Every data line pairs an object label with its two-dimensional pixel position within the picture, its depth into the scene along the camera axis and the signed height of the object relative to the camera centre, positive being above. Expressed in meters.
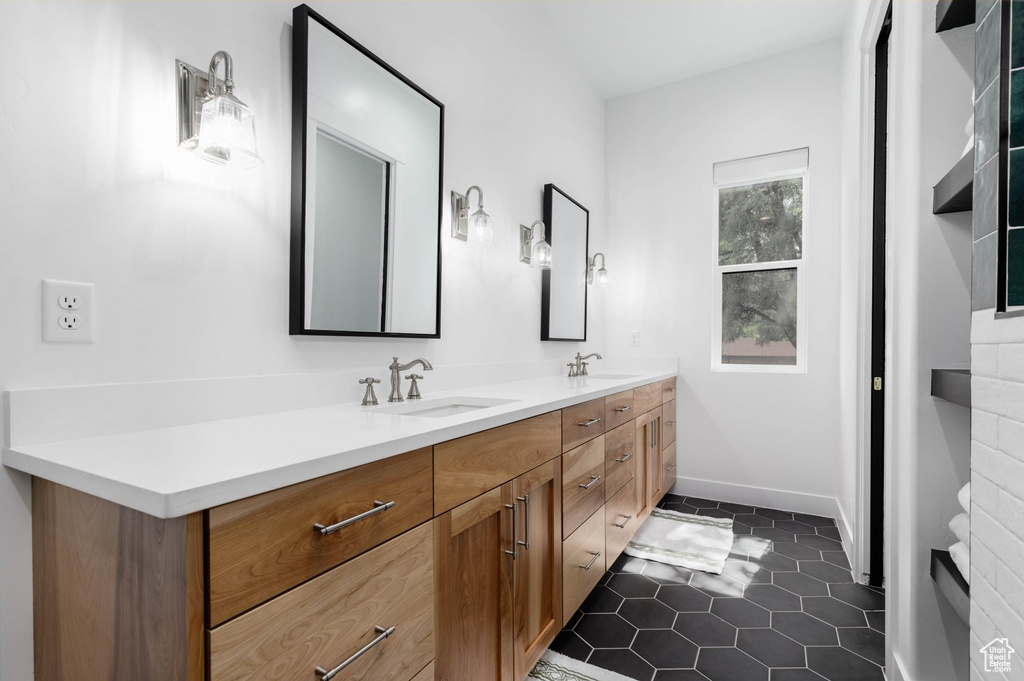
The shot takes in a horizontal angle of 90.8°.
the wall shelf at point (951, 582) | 1.08 -0.55
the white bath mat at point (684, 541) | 2.39 -1.05
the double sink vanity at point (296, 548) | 0.70 -0.37
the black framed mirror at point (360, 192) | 1.44 +0.48
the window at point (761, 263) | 3.21 +0.50
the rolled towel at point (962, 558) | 1.08 -0.48
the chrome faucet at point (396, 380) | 1.68 -0.14
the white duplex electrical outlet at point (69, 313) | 0.97 +0.05
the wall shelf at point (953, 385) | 1.05 -0.10
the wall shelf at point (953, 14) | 1.14 +0.76
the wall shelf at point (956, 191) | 1.05 +0.34
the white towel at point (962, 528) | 1.12 -0.42
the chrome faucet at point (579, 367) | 2.95 -0.17
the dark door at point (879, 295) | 2.06 +0.19
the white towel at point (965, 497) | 1.11 -0.35
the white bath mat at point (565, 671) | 1.58 -1.06
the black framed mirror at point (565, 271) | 2.86 +0.42
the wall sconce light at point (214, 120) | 1.09 +0.48
